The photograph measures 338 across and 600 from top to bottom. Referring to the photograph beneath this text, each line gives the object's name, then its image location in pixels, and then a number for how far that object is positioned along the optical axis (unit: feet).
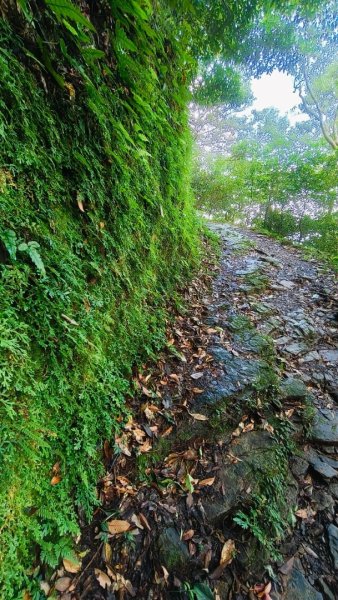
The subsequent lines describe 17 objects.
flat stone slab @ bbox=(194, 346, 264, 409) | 8.25
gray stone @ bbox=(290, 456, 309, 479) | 7.20
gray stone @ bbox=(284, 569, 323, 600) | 5.39
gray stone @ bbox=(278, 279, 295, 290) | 16.26
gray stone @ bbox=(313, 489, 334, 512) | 6.71
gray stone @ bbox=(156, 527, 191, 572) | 5.41
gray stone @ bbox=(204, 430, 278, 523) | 6.26
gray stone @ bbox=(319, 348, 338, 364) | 10.79
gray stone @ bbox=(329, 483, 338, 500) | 6.91
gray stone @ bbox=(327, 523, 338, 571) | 5.95
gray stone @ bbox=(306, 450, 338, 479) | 7.21
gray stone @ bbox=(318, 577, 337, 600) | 5.43
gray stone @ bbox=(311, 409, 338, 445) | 7.95
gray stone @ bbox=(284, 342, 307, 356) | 11.00
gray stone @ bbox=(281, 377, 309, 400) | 8.89
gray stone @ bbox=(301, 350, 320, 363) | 10.71
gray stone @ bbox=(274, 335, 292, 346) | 11.29
